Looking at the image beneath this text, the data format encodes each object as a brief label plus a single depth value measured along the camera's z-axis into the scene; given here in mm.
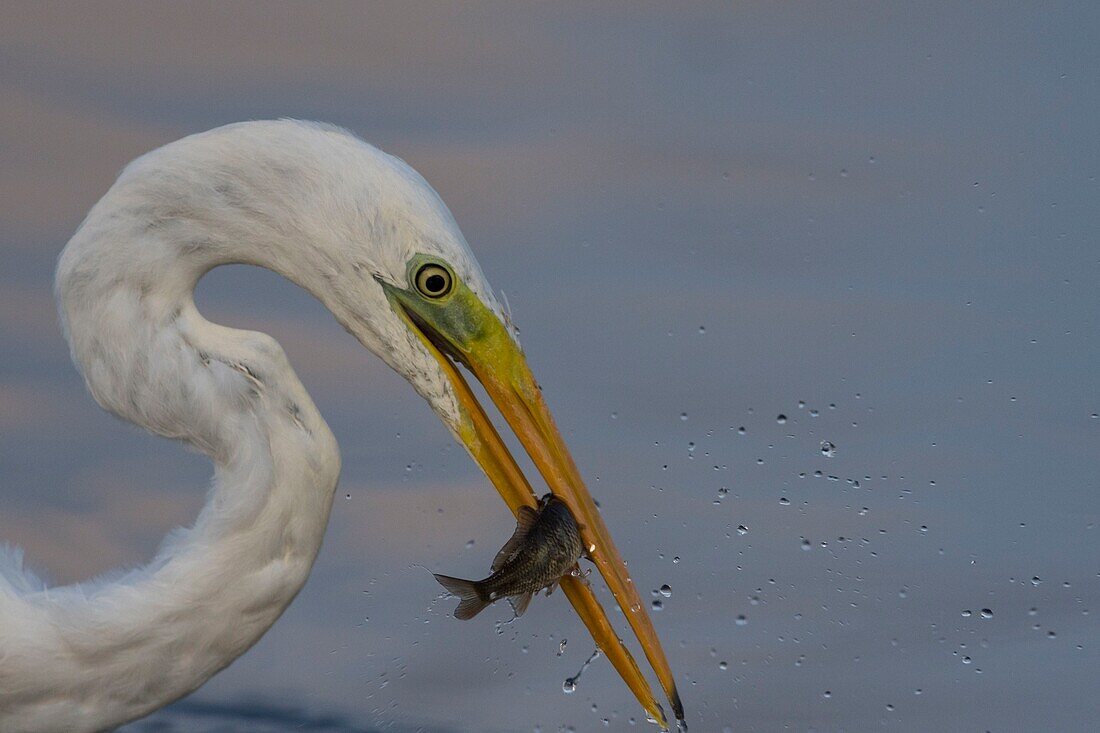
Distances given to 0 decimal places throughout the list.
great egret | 5277
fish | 5410
